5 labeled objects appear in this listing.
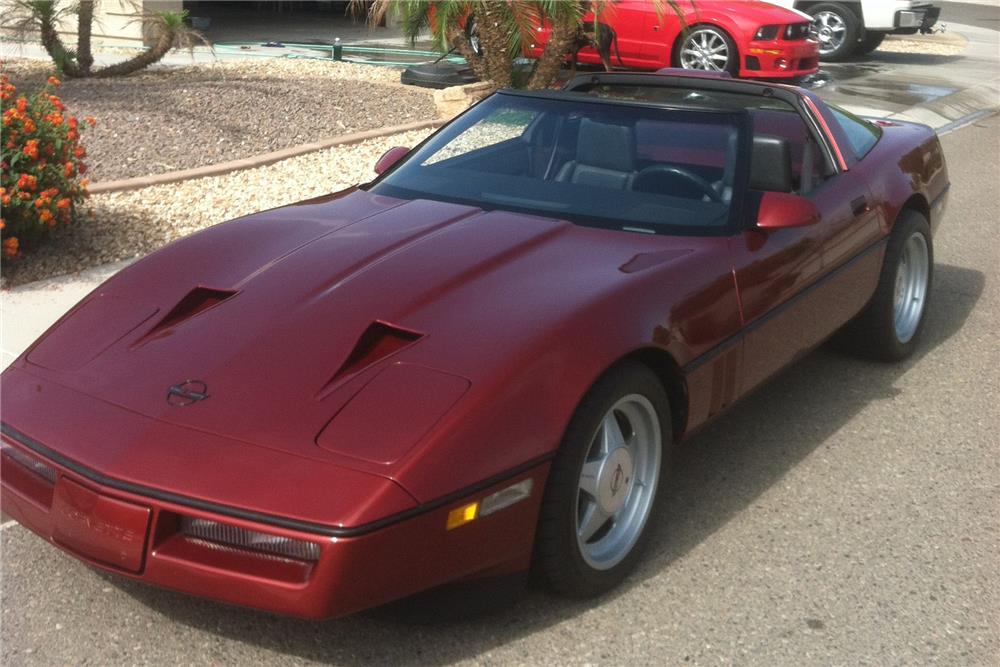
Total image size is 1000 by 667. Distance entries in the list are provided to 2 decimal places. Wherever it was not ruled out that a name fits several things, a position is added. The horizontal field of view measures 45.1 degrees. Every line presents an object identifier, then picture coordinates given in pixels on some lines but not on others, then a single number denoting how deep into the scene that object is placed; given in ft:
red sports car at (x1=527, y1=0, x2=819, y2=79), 45.21
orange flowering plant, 20.17
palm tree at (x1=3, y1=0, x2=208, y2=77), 35.32
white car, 59.31
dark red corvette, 9.43
